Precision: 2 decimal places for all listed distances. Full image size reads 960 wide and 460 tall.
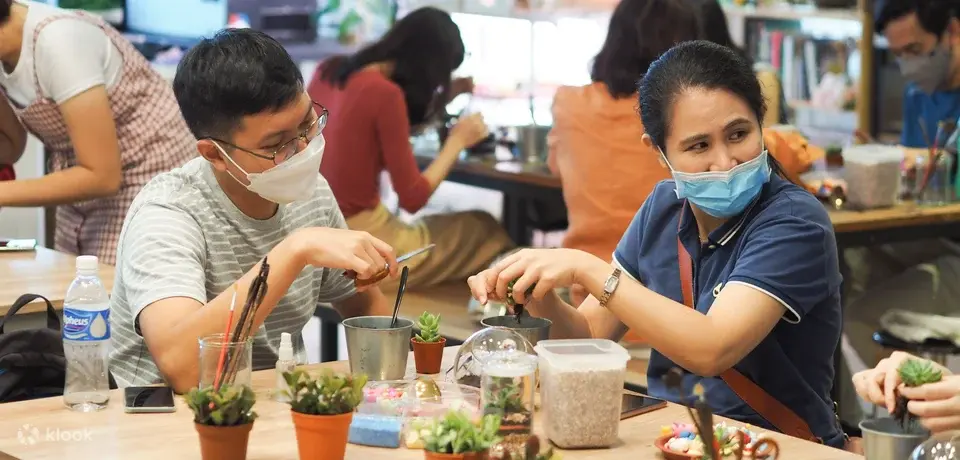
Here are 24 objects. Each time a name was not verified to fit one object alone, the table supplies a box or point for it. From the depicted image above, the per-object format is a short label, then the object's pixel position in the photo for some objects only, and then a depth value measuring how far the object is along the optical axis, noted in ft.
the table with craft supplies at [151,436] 7.92
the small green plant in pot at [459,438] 7.39
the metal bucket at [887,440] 7.55
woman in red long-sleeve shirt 14.66
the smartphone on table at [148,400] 8.45
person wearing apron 11.88
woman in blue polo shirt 8.68
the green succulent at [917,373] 7.75
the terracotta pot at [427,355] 9.00
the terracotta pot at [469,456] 7.39
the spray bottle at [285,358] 8.57
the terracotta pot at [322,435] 7.61
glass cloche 8.49
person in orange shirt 12.83
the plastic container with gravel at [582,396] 8.00
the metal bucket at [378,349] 8.73
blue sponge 8.00
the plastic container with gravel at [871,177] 13.89
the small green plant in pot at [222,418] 7.57
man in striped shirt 8.80
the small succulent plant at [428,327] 9.02
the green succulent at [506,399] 8.00
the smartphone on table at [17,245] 12.04
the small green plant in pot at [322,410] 7.62
